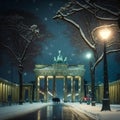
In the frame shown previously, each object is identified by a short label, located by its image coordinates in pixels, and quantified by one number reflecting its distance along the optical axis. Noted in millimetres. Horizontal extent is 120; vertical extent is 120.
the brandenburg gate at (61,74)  152875
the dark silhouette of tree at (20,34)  61969
